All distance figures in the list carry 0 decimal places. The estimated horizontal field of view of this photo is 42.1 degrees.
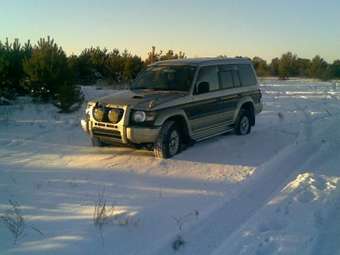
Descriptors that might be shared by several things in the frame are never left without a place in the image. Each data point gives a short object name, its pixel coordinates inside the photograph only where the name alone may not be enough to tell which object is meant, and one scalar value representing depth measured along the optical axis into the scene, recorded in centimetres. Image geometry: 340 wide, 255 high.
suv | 852
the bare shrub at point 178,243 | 491
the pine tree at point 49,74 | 1537
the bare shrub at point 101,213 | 538
